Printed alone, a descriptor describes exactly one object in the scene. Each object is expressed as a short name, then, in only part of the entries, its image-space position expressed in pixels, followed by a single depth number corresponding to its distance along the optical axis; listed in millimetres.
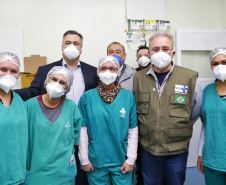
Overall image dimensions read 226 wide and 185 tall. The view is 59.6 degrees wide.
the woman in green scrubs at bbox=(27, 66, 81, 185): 1375
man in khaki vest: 1614
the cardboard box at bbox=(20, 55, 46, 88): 3051
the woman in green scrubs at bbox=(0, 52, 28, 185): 1183
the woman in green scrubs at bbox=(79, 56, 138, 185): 1578
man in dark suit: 1928
